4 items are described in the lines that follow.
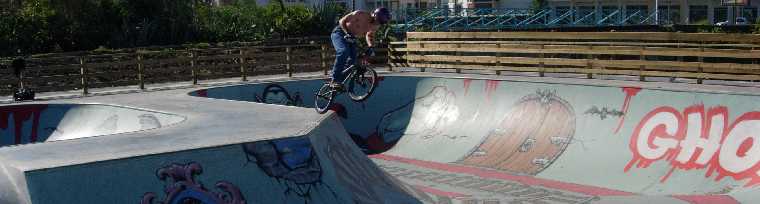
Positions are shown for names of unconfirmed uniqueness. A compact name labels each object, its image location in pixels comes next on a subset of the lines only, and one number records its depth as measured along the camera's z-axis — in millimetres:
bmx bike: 12992
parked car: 69875
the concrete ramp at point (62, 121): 14552
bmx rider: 12289
